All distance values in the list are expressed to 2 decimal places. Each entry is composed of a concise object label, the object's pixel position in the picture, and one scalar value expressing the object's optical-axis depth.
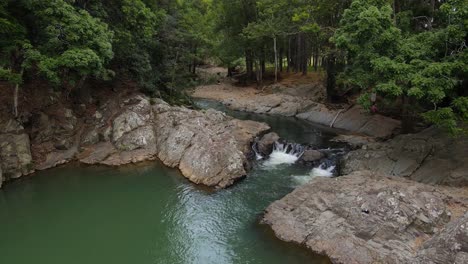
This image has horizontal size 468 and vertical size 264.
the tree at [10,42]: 13.48
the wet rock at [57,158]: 16.27
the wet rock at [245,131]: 18.83
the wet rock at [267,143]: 18.94
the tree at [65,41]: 13.70
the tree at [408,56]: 12.20
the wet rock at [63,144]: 17.23
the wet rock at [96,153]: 17.01
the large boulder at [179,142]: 15.59
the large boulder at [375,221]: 9.22
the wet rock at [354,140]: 18.75
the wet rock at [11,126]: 15.48
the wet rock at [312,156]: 17.64
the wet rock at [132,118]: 18.30
